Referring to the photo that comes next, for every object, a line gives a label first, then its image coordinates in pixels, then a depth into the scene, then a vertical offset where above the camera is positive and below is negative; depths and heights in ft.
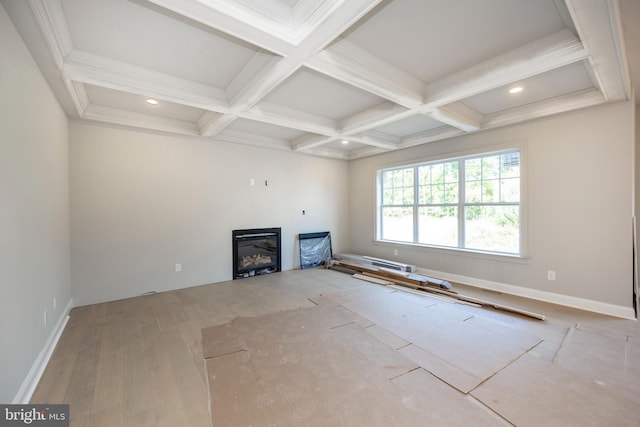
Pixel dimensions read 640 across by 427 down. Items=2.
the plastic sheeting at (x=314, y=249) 18.43 -2.82
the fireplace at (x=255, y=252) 15.66 -2.60
